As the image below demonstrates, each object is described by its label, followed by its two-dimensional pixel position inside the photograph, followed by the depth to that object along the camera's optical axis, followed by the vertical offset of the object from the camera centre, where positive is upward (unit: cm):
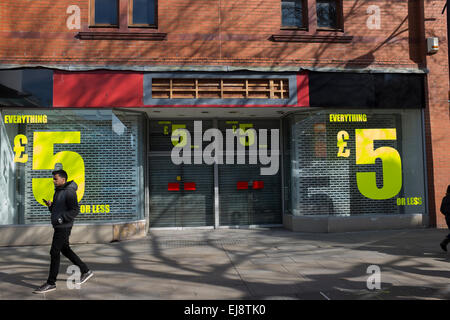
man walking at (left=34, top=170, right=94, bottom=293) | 530 -55
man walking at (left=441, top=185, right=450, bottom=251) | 742 -75
